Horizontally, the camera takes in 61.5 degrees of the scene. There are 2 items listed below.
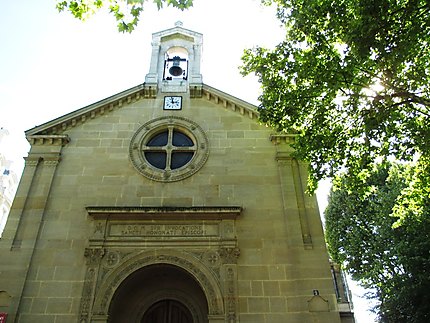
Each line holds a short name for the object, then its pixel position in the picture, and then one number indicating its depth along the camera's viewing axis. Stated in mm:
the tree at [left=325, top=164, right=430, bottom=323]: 13766
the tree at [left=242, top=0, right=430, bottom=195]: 7957
